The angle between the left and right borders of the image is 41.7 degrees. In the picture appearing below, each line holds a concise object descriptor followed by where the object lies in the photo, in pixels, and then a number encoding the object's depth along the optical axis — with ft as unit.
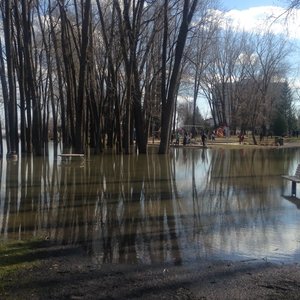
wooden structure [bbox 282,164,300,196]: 34.84
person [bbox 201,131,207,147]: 127.73
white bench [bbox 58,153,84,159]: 60.25
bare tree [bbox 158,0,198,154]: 75.61
